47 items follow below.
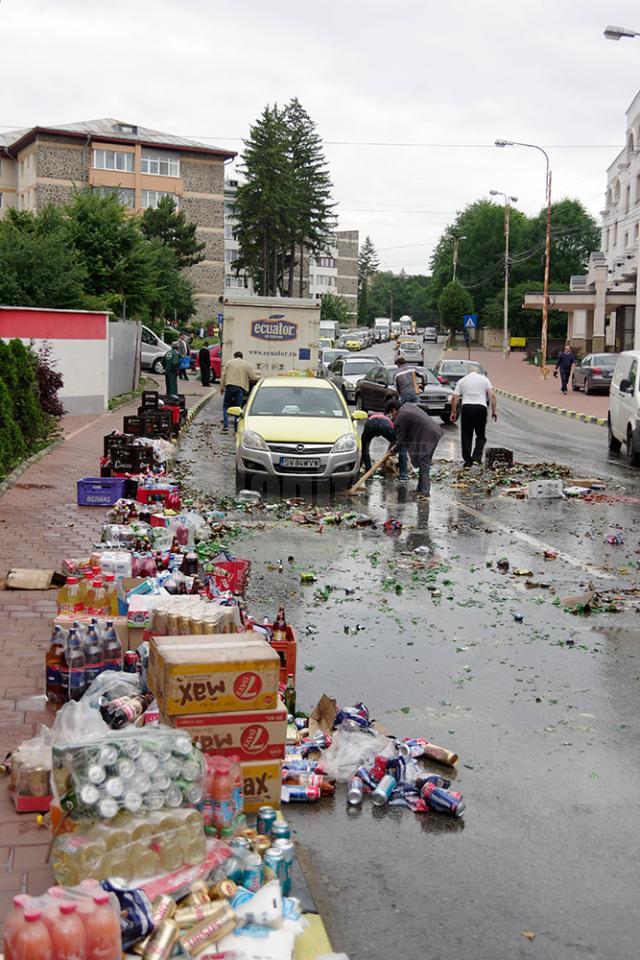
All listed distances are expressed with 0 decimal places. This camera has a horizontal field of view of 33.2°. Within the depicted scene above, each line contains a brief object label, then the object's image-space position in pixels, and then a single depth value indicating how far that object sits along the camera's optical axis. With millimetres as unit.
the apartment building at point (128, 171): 78500
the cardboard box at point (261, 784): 4828
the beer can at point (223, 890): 3863
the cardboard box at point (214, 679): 4734
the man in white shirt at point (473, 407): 17297
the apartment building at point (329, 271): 118112
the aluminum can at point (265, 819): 4453
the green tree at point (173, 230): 76000
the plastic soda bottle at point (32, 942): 3131
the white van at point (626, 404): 18734
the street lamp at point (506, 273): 68175
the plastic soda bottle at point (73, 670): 6023
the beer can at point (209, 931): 3559
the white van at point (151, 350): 43906
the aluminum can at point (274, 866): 4105
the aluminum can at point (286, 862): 4129
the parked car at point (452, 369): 36438
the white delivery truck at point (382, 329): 117988
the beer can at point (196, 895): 3764
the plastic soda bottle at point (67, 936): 3174
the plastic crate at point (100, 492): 13164
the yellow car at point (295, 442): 14812
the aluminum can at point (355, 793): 5172
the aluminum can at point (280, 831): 4367
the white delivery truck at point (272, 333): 27328
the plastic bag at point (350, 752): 5473
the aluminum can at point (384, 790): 5199
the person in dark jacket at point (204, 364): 39750
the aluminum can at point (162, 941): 3438
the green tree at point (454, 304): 94812
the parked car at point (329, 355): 53925
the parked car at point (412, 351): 69750
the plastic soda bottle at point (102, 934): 3236
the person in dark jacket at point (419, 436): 14891
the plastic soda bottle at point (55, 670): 6090
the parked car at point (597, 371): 40906
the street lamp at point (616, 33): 24734
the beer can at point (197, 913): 3637
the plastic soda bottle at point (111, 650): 6172
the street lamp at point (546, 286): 48256
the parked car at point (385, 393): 27812
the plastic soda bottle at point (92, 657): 6082
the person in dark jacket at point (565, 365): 42844
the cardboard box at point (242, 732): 4742
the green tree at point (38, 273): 28500
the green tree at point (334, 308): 128625
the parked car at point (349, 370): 33453
